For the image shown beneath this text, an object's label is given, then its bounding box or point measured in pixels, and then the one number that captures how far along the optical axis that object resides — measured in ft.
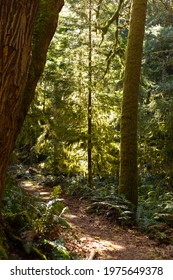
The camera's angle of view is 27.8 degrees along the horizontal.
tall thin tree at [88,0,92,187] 43.27
